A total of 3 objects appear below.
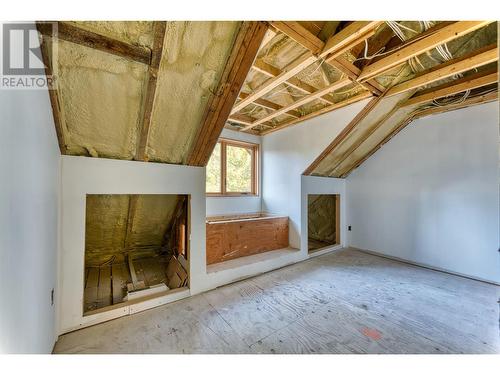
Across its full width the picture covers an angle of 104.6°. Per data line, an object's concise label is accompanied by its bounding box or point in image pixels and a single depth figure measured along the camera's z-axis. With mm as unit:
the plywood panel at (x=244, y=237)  2934
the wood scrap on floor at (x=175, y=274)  2596
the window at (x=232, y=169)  4141
